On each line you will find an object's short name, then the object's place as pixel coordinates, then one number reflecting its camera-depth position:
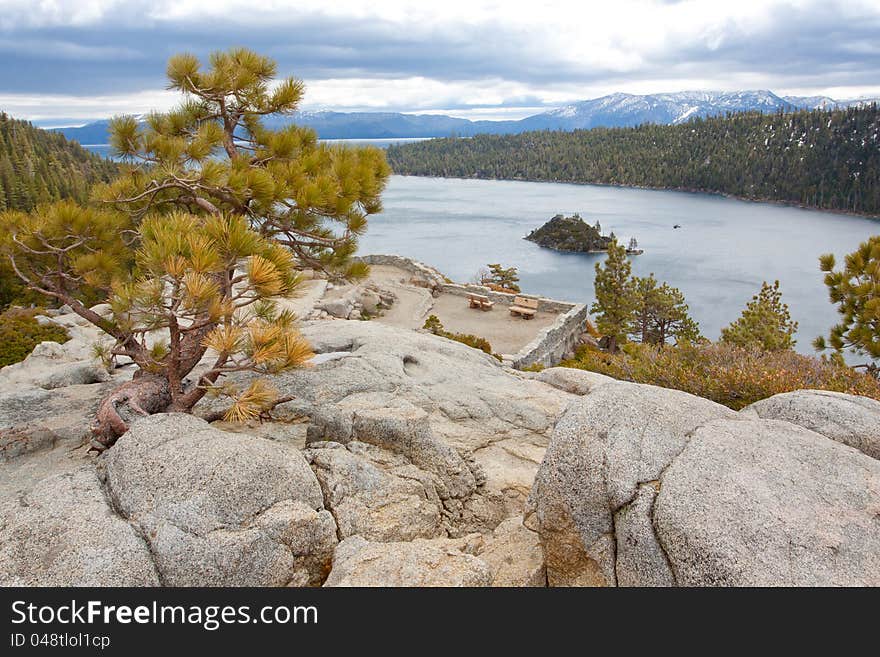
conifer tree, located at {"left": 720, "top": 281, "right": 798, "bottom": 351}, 19.41
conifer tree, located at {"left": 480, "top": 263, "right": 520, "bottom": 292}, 41.82
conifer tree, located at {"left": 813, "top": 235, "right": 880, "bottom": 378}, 16.08
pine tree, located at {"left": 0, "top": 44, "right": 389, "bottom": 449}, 6.05
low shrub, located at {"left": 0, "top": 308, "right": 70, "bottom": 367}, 18.06
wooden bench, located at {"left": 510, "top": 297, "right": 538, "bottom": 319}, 27.55
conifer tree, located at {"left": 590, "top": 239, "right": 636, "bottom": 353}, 32.28
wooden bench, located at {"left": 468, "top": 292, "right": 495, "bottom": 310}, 28.52
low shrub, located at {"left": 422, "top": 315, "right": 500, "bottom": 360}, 21.19
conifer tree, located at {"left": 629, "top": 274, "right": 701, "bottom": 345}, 31.52
